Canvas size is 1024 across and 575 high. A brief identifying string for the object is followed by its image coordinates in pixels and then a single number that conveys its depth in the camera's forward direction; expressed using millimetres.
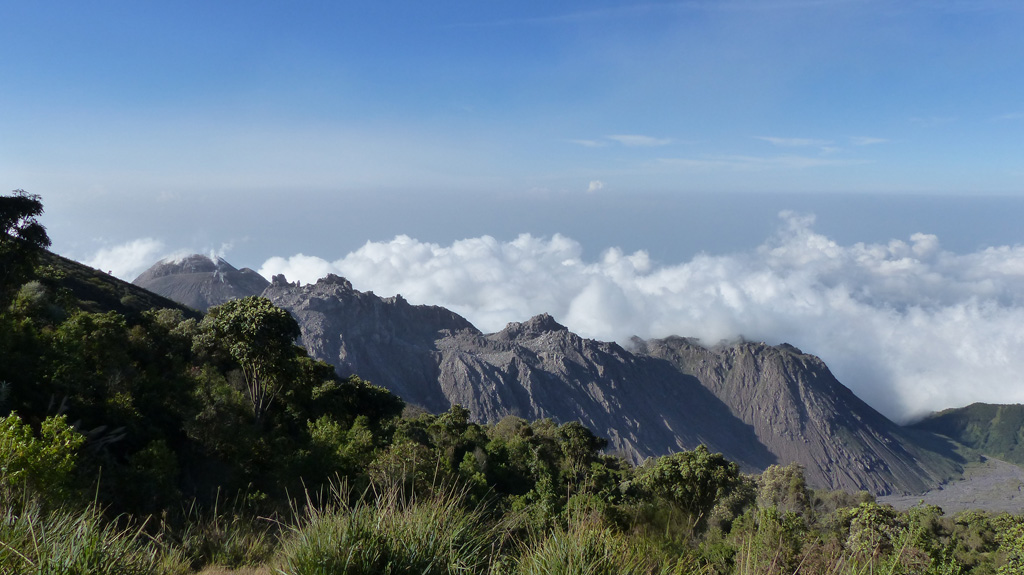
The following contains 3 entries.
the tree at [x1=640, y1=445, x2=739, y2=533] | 26312
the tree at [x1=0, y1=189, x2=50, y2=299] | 23375
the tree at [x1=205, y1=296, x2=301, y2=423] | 22281
